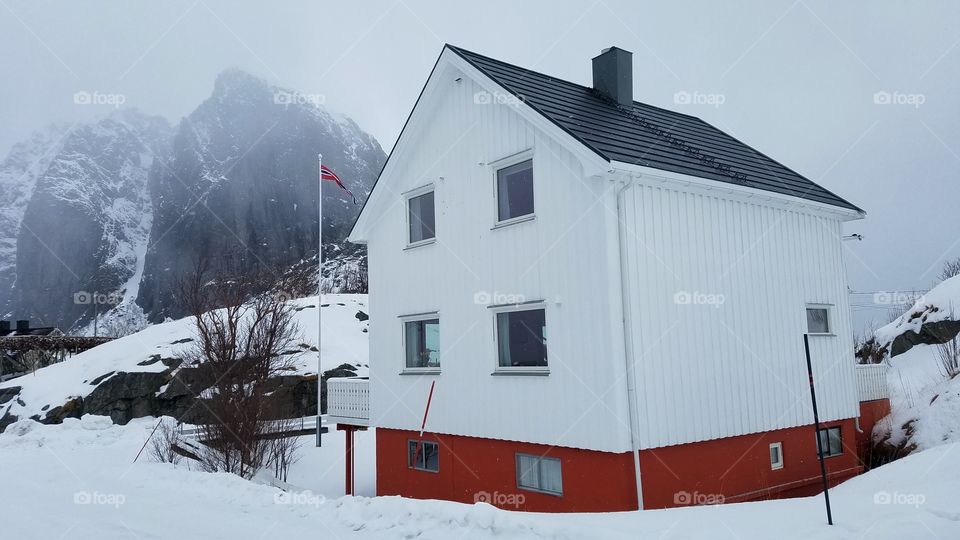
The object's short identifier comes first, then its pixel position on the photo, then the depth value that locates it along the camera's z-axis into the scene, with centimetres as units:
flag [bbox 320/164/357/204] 2364
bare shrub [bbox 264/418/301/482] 1767
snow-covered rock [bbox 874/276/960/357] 2169
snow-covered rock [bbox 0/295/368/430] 3164
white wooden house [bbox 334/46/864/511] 1078
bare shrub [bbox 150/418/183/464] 1814
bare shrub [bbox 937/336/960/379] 1710
